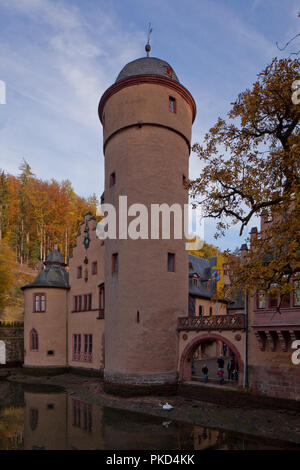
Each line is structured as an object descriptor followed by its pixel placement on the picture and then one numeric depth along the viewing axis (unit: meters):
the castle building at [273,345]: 17.19
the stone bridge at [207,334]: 19.58
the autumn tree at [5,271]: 40.12
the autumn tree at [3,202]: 60.53
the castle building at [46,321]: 31.33
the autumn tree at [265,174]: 12.32
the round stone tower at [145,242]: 21.88
